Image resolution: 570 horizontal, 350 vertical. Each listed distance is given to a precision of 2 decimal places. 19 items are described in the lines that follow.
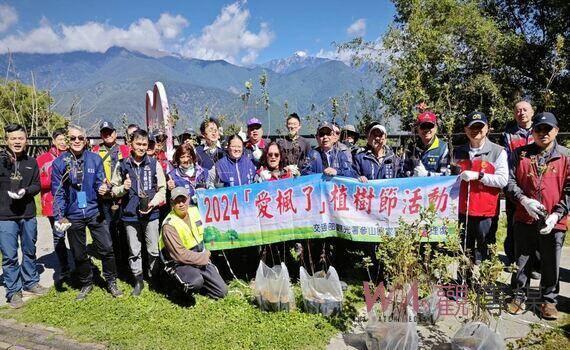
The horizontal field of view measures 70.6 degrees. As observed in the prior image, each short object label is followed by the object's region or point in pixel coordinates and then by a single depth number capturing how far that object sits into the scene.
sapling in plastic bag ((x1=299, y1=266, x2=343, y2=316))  4.39
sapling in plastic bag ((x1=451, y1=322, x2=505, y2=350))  3.13
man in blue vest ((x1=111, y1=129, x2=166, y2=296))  5.02
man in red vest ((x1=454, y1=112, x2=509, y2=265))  4.35
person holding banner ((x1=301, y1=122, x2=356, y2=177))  5.25
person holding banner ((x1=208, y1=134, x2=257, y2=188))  5.35
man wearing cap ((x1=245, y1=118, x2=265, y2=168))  6.37
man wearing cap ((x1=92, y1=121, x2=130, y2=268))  5.18
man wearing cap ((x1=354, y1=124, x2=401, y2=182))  4.93
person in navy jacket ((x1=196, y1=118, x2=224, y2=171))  5.79
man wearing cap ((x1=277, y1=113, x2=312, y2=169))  5.60
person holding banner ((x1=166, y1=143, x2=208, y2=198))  5.31
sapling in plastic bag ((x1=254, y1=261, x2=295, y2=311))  4.50
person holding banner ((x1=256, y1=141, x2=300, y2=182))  5.25
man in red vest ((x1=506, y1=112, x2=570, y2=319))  4.07
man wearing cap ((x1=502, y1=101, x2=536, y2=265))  5.09
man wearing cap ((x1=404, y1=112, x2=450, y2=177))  4.68
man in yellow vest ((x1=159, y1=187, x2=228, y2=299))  4.86
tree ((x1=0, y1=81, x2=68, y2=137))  13.22
